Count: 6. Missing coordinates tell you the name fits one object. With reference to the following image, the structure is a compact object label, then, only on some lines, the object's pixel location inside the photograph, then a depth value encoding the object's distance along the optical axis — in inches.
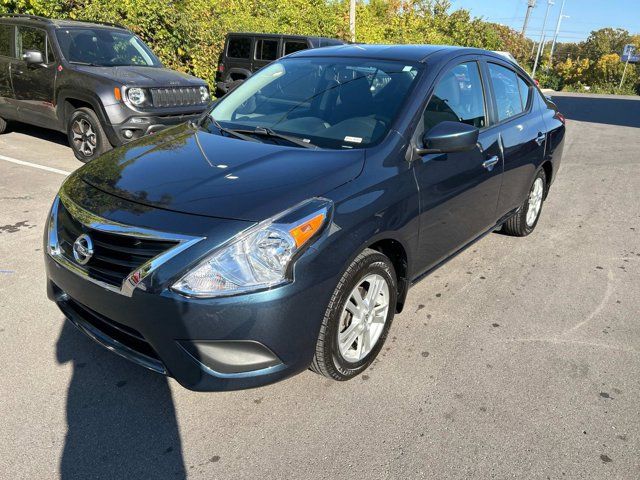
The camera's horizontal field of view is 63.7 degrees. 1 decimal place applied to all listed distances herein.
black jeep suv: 455.8
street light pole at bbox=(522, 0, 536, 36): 2070.0
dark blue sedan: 86.6
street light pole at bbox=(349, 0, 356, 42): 744.1
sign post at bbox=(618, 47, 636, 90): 1639.0
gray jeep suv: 265.4
